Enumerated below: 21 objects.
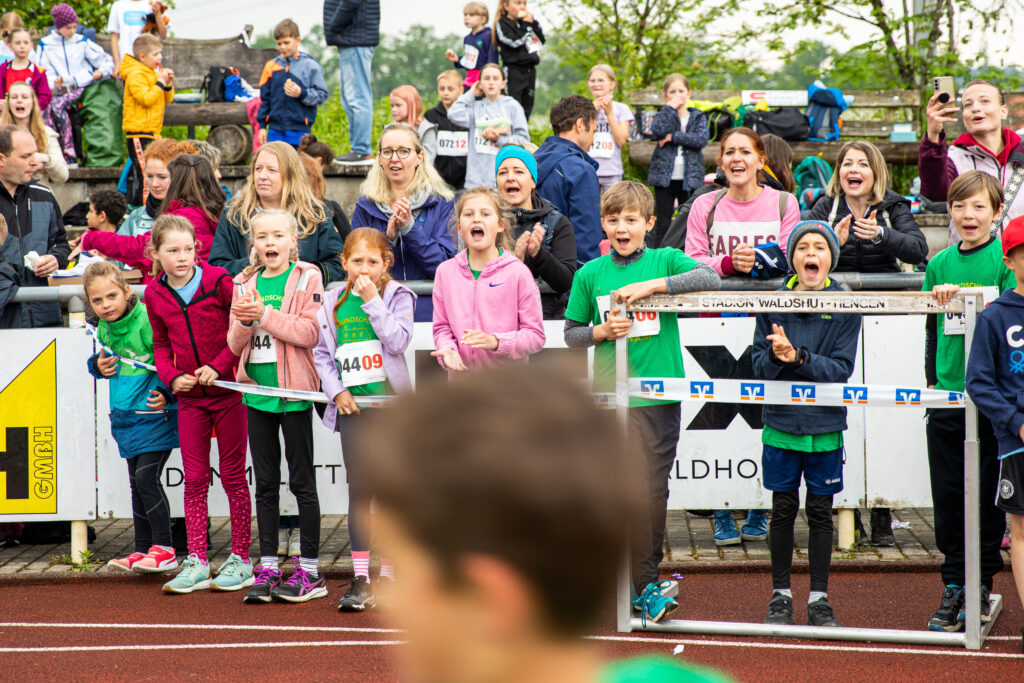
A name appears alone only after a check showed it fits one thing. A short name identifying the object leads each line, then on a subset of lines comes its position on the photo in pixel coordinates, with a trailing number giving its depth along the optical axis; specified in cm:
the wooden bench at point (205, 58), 3498
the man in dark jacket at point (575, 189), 1619
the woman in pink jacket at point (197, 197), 1475
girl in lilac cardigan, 1241
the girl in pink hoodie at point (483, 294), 1237
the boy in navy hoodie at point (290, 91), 2508
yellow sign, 1444
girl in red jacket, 1309
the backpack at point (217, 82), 3262
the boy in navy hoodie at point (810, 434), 1127
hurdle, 1062
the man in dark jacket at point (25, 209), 1627
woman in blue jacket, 1448
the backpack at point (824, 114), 2830
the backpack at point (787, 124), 2678
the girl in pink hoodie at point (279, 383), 1287
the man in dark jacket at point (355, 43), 2520
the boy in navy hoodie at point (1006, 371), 1035
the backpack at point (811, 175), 2083
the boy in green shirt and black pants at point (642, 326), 1157
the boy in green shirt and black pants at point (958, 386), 1132
